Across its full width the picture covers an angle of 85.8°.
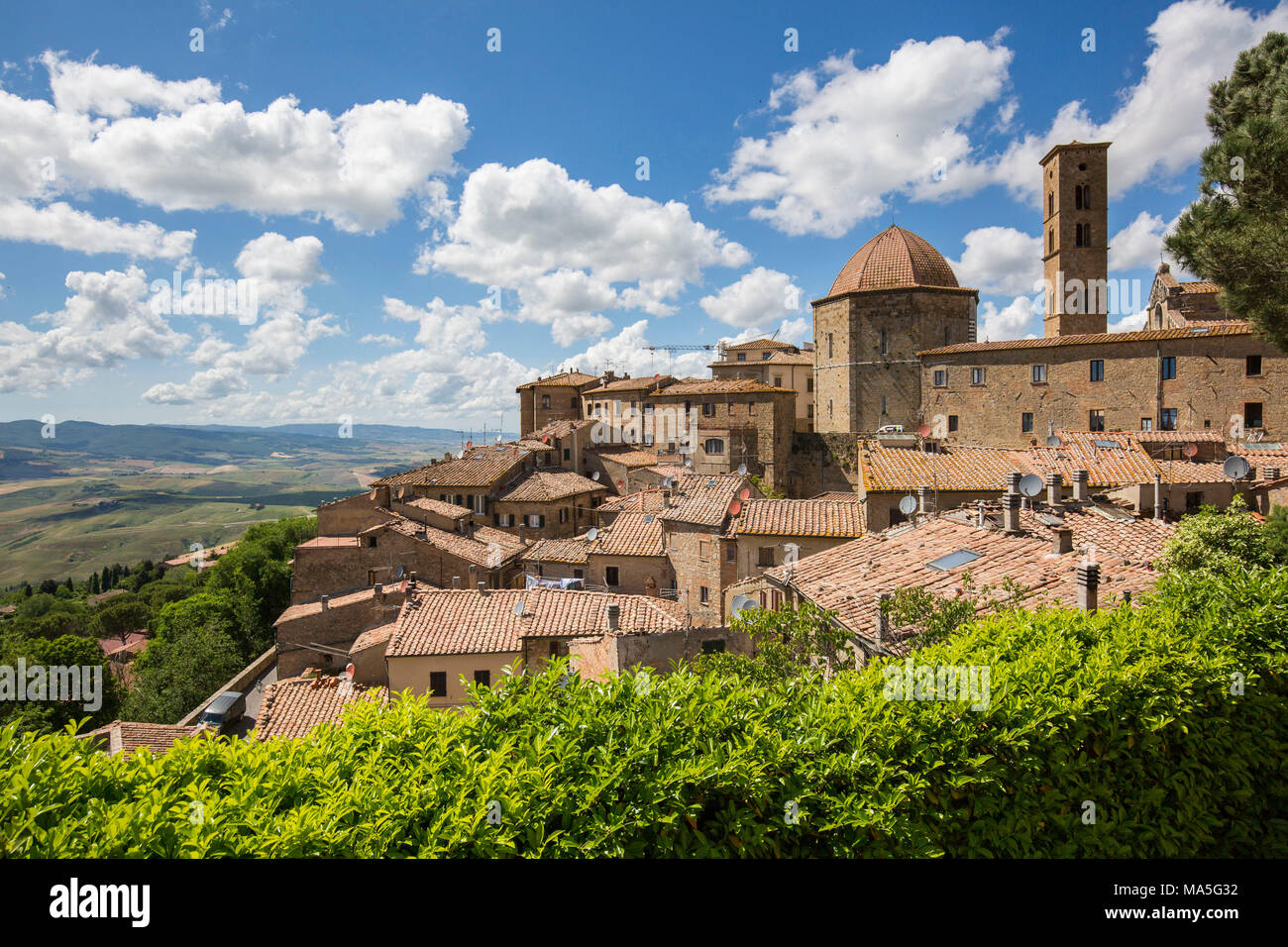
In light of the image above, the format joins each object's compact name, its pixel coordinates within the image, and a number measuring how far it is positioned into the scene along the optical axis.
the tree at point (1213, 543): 10.68
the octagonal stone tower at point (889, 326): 44.91
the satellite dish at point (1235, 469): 17.75
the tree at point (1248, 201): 11.77
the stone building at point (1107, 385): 32.69
